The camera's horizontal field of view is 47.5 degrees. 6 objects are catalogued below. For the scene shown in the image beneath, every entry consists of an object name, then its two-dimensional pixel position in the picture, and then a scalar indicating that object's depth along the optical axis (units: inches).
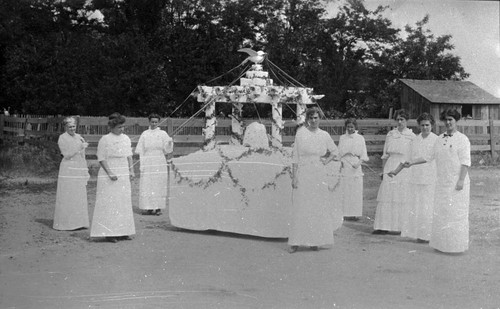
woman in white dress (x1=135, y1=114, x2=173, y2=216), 403.9
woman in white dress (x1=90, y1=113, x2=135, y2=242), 305.9
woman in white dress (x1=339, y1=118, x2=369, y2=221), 389.4
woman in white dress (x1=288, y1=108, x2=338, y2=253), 279.9
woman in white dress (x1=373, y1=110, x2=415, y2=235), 332.2
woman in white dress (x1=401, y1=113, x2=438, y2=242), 306.5
